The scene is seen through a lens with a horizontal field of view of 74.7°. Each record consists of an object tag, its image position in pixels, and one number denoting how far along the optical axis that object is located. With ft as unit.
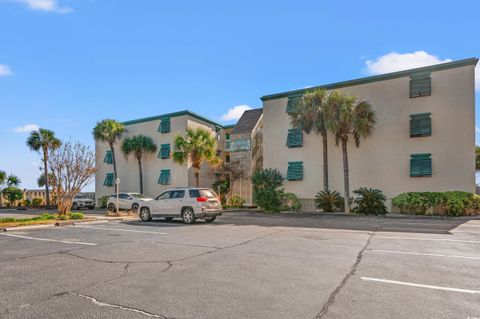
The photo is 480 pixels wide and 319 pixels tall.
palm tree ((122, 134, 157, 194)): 100.83
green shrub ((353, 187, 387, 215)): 65.51
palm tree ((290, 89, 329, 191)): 70.03
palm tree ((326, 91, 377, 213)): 67.00
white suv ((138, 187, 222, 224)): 50.52
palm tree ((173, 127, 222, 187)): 88.69
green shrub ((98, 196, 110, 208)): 107.46
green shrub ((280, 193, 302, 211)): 77.82
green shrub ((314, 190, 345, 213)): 71.56
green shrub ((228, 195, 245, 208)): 92.75
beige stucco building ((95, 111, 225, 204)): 98.22
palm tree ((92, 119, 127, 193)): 102.83
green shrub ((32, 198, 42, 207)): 124.15
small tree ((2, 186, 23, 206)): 127.13
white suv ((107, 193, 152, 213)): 81.20
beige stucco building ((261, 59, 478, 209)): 63.98
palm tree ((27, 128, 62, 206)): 117.39
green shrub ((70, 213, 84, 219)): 57.88
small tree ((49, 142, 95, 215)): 60.08
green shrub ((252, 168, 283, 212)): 75.87
